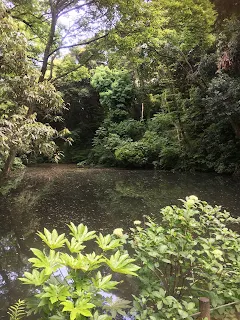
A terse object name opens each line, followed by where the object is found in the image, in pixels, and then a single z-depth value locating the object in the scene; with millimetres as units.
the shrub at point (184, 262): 1815
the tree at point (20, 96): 3639
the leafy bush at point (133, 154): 13172
